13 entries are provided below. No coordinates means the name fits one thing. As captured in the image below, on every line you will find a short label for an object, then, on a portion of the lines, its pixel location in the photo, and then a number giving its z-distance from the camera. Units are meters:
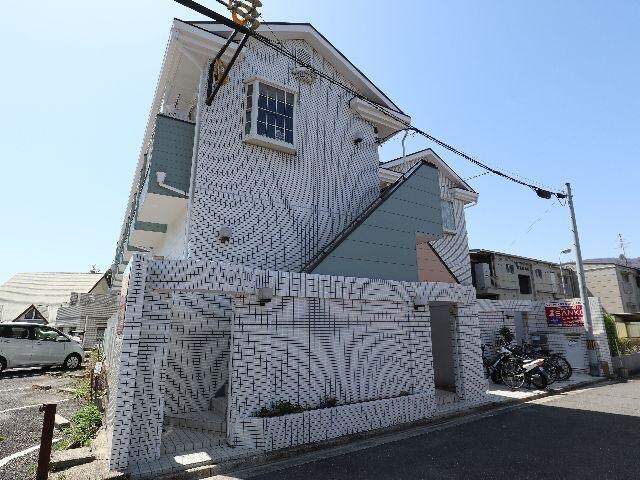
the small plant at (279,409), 6.37
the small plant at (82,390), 10.51
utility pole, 14.25
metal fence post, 4.59
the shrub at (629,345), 16.02
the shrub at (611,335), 15.12
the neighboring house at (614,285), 35.19
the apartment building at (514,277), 28.55
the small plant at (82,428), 6.32
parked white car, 14.81
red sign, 15.29
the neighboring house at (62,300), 27.27
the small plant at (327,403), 7.14
